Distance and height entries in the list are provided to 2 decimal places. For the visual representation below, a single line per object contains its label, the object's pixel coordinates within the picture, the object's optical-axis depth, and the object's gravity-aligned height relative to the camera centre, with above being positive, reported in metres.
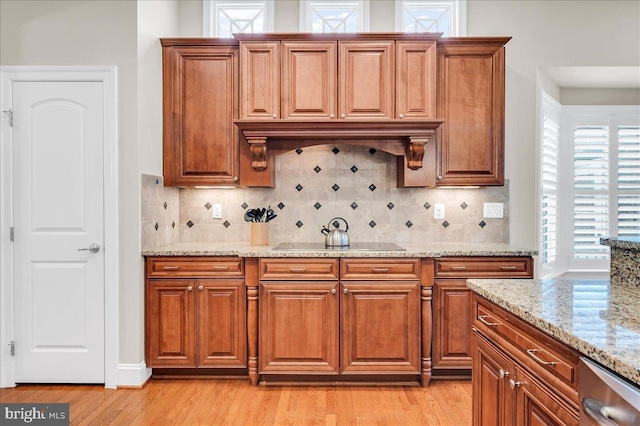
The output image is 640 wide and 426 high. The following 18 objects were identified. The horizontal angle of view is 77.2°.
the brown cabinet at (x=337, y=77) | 2.98 +0.96
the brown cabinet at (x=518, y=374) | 1.08 -0.53
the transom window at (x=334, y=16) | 3.41 +1.62
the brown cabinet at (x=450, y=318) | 2.79 -0.78
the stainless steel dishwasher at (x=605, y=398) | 0.83 -0.43
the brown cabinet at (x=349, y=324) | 2.73 -0.81
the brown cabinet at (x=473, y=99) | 3.05 +0.81
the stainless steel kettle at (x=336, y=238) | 3.02 -0.25
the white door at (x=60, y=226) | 2.75 -0.15
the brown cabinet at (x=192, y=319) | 2.81 -0.80
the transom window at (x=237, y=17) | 3.44 +1.62
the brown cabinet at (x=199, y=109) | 3.06 +0.74
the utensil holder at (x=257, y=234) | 3.18 -0.23
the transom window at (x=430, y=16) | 3.38 +1.61
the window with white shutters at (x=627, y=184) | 3.64 +0.20
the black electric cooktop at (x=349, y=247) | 2.87 -0.32
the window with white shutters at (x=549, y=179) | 3.45 +0.24
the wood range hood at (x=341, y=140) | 2.95 +0.50
